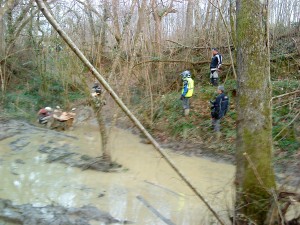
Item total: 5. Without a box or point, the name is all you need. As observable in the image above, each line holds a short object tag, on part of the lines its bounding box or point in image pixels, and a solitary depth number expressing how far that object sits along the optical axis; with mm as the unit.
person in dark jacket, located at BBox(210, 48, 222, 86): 13984
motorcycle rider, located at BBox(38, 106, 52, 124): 14891
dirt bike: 14094
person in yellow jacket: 12484
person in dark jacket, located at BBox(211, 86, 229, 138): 11039
